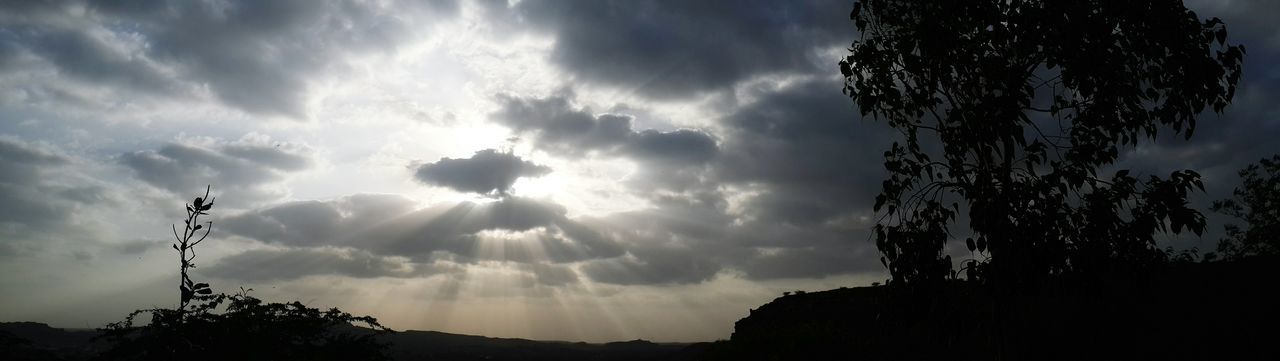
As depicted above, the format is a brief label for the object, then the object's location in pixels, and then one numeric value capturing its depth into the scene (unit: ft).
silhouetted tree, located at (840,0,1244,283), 34.04
